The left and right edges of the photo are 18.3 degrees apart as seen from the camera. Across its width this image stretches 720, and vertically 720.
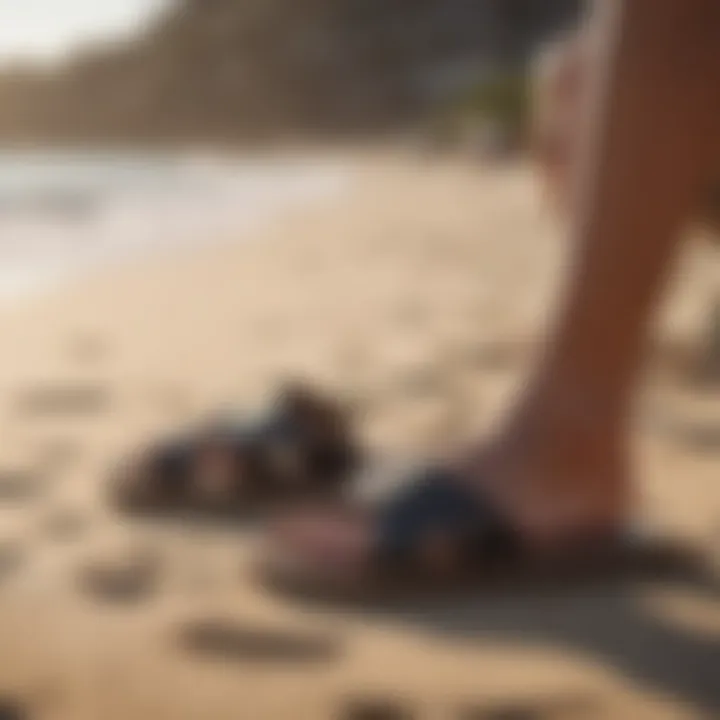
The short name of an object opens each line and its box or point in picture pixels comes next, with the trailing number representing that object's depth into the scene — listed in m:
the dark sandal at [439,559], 1.53
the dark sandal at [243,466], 1.72
